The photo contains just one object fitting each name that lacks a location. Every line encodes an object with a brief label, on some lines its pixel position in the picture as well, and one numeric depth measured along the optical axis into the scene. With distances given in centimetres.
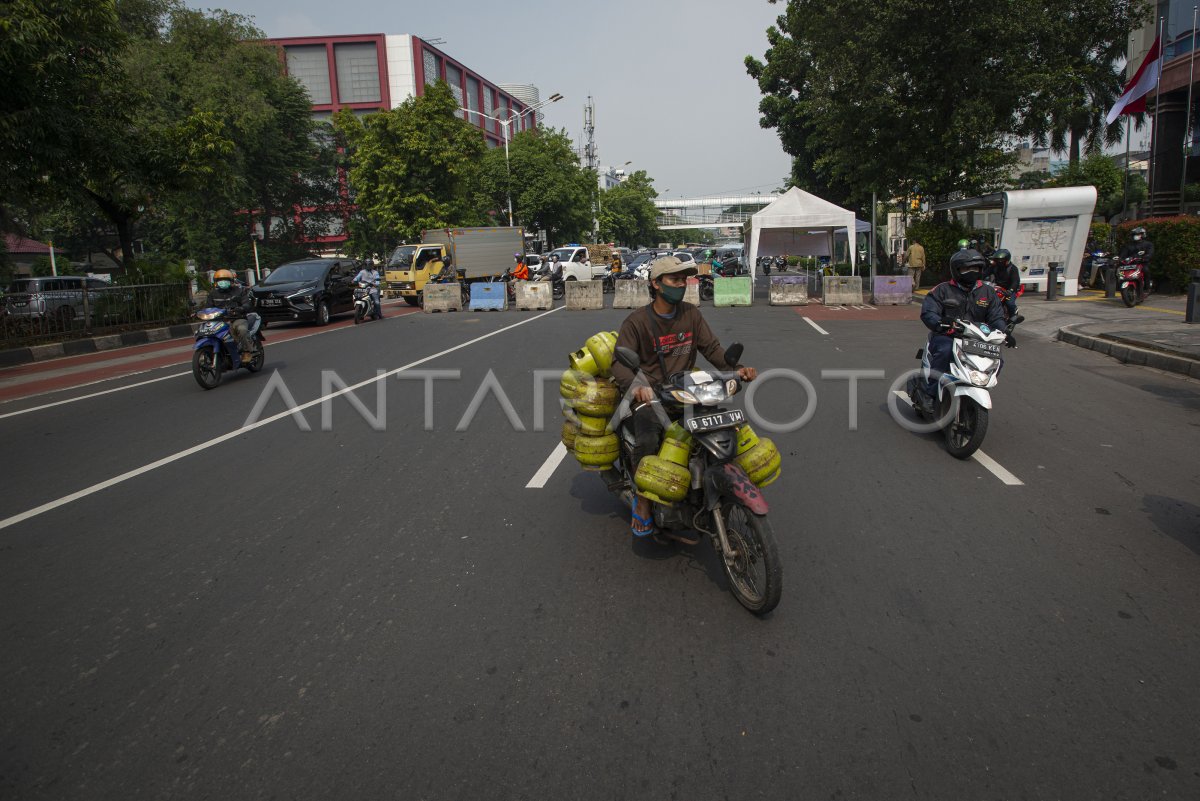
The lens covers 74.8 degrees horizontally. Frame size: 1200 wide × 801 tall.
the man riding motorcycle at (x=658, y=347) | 428
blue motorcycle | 1076
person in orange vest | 2726
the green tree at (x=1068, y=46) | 2250
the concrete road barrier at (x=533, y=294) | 2406
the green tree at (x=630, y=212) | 9288
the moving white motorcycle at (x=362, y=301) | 2023
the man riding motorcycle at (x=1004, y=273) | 1120
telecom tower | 9069
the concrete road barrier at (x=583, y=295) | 2356
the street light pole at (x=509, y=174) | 5253
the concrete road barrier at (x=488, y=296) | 2447
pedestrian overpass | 16095
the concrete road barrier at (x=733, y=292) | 2322
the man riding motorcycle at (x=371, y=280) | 2066
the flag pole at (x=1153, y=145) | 2325
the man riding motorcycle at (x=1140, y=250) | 1603
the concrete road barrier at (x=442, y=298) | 2441
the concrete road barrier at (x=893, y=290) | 2188
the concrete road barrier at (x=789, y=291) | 2275
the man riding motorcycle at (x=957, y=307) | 686
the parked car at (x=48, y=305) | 1611
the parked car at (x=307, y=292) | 1978
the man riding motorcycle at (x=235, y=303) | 1130
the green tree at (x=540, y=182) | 5391
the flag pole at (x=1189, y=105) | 2319
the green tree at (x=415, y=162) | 4053
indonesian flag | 2180
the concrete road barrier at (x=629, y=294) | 2344
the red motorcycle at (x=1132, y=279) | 1611
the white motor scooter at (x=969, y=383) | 631
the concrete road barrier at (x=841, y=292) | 2252
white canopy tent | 2398
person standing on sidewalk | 2373
